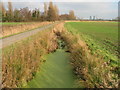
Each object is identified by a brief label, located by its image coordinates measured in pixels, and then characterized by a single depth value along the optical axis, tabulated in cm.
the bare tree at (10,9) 6008
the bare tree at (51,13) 6494
